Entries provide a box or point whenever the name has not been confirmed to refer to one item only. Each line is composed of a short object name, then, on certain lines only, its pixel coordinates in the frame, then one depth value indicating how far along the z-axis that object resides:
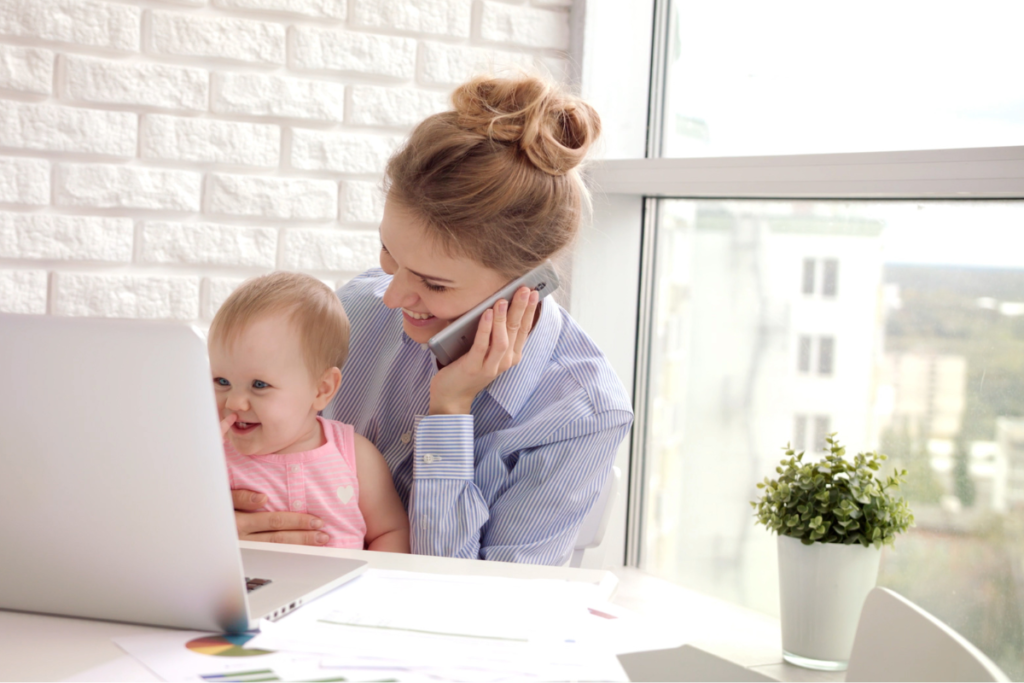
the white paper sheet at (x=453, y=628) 0.71
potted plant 1.75
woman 1.36
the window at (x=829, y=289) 1.72
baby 1.29
